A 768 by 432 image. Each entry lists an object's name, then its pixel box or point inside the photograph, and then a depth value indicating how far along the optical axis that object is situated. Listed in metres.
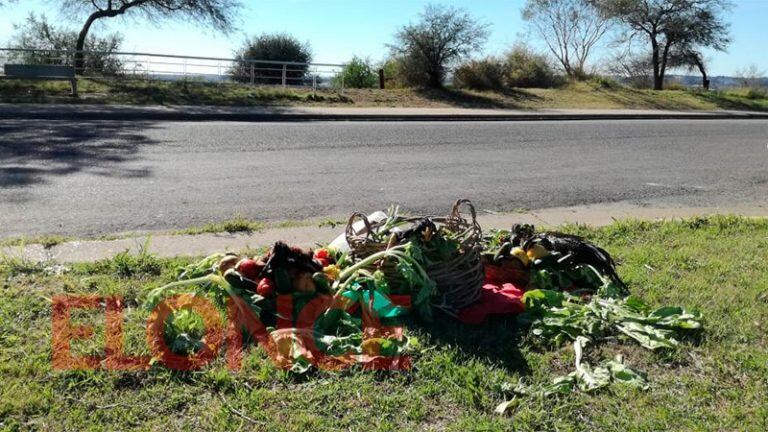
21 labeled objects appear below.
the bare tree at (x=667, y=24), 34.06
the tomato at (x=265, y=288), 3.50
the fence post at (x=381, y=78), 24.12
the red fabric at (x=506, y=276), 4.09
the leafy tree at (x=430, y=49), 23.77
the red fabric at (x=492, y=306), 3.60
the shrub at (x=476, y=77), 24.88
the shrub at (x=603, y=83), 28.31
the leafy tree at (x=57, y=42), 22.45
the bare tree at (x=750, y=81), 37.72
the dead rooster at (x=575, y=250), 4.16
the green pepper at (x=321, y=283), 3.58
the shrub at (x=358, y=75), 24.86
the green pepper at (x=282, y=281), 3.54
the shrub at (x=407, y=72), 23.92
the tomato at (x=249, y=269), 3.60
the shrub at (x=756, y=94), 31.73
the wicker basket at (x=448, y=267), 3.62
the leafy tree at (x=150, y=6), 24.08
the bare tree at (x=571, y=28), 39.00
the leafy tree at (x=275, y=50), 27.44
